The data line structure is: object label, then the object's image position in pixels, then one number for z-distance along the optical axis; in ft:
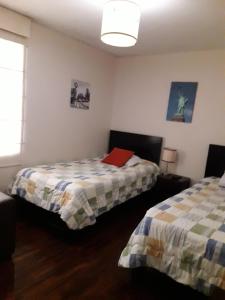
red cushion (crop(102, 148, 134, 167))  12.31
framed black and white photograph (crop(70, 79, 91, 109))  12.18
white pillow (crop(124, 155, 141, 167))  12.19
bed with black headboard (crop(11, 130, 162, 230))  8.15
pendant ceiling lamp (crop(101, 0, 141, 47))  6.31
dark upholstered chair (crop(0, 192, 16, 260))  6.64
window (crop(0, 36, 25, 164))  9.23
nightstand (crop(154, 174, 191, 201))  11.43
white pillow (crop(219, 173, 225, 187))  9.81
